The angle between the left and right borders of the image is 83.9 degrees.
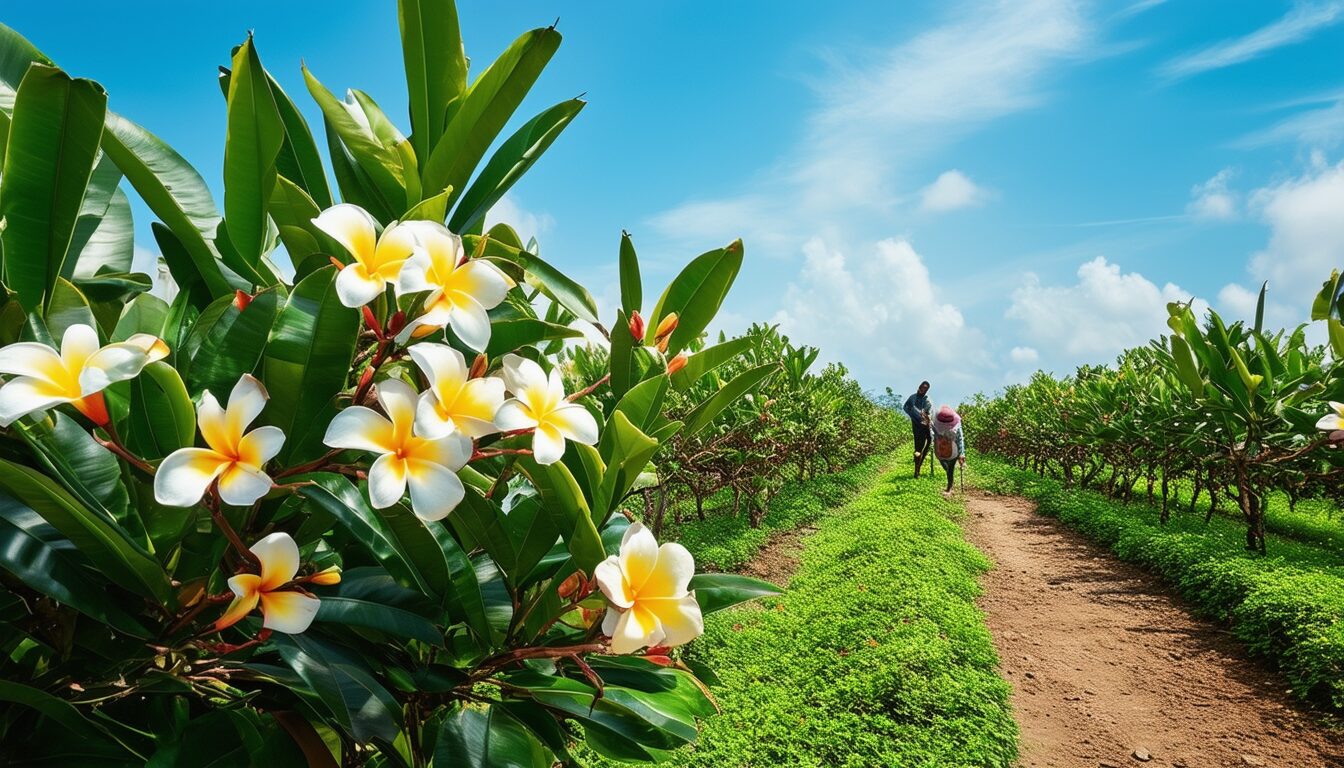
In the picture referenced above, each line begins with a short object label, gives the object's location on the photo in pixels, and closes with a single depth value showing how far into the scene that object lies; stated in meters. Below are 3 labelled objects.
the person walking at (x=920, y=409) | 12.33
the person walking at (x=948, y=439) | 11.48
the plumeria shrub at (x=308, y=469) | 0.57
